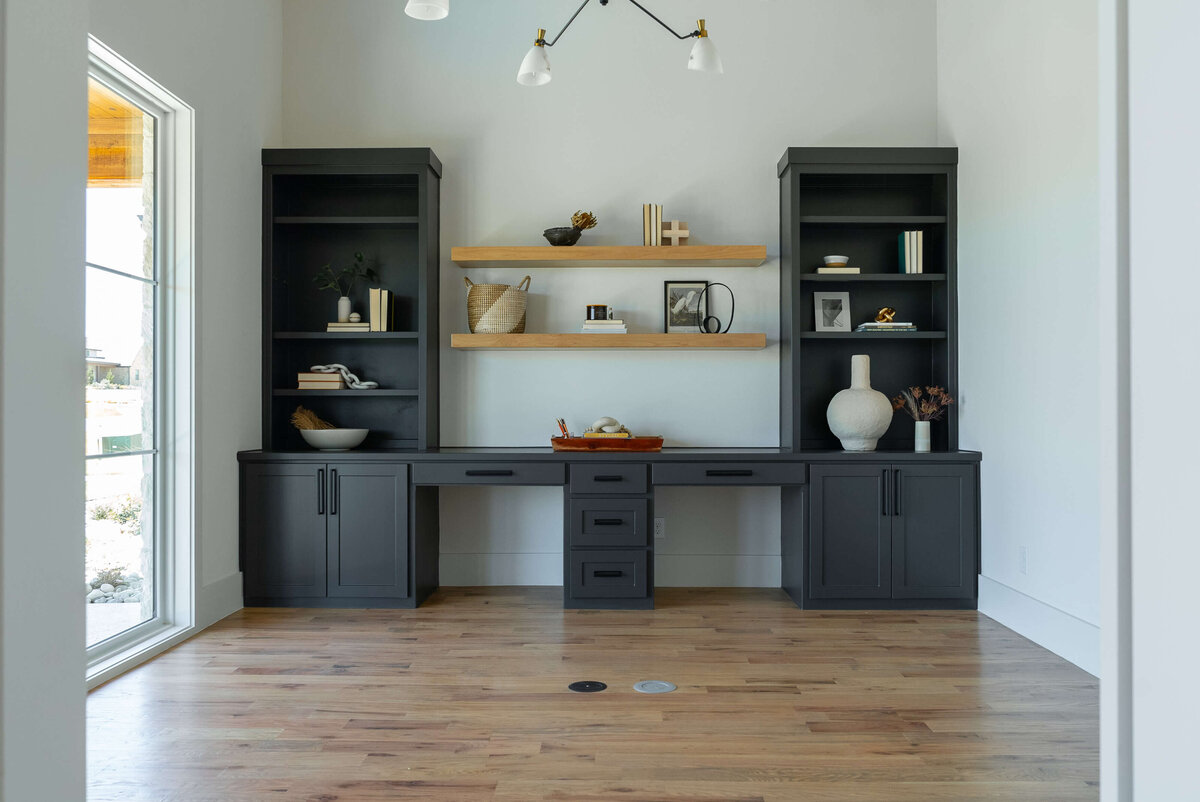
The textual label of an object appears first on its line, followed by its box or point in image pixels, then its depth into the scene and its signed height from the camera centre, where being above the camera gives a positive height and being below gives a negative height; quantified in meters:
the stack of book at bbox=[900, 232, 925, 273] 4.52 +0.82
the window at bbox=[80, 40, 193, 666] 3.24 +0.16
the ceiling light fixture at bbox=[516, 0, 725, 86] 3.82 +1.60
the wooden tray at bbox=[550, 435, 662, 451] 4.33 -0.24
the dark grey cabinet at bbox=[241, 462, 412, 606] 4.20 -0.69
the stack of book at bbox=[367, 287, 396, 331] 4.51 +0.49
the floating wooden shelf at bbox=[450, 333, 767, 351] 4.45 +0.32
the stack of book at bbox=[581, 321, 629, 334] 4.54 +0.40
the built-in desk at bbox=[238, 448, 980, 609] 4.17 -0.62
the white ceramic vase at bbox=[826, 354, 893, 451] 4.30 -0.08
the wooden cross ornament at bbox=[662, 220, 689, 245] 4.56 +0.93
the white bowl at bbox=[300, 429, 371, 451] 4.38 -0.21
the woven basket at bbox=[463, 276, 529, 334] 4.50 +0.50
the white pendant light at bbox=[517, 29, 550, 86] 3.86 +1.58
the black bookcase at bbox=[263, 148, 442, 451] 4.70 +0.62
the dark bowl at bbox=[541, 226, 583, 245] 4.52 +0.91
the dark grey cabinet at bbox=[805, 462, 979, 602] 4.17 -0.69
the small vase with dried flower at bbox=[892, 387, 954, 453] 4.36 -0.04
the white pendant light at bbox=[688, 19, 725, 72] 3.82 +1.61
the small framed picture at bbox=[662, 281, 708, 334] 4.71 +0.53
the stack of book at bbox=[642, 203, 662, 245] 4.55 +0.97
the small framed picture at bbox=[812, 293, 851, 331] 4.66 +0.50
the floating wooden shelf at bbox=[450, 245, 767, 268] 4.44 +0.79
